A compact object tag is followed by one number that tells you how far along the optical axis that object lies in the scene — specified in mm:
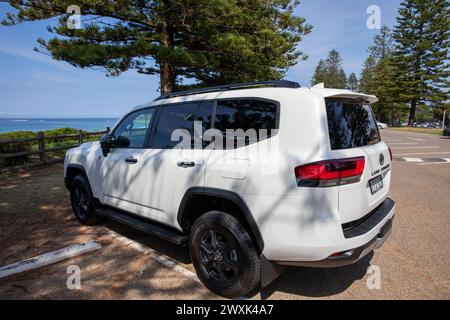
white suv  2184
